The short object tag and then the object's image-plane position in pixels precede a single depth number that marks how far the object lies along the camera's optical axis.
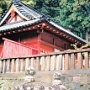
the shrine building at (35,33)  16.73
